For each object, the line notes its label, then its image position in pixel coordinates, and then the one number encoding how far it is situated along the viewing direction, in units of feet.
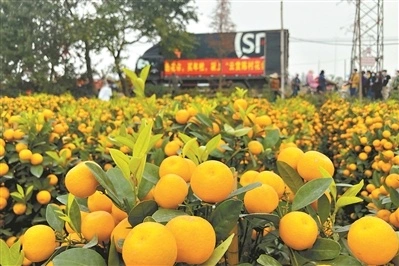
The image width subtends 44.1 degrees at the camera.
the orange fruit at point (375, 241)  2.41
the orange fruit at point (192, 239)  2.28
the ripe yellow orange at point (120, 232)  2.48
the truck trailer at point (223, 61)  58.03
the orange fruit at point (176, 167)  2.88
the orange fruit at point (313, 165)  3.08
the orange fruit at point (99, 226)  2.74
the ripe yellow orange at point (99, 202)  2.98
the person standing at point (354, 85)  33.04
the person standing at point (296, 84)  59.88
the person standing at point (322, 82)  51.09
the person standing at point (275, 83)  49.57
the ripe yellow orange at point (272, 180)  3.08
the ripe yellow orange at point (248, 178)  3.25
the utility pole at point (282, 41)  36.80
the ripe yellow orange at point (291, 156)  3.31
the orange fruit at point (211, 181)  2.58
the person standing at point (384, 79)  26.03
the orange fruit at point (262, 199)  2.83
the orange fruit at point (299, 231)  2.61
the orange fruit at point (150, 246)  2.09
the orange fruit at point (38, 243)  2.79
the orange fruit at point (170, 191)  2.63
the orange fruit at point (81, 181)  2.79
